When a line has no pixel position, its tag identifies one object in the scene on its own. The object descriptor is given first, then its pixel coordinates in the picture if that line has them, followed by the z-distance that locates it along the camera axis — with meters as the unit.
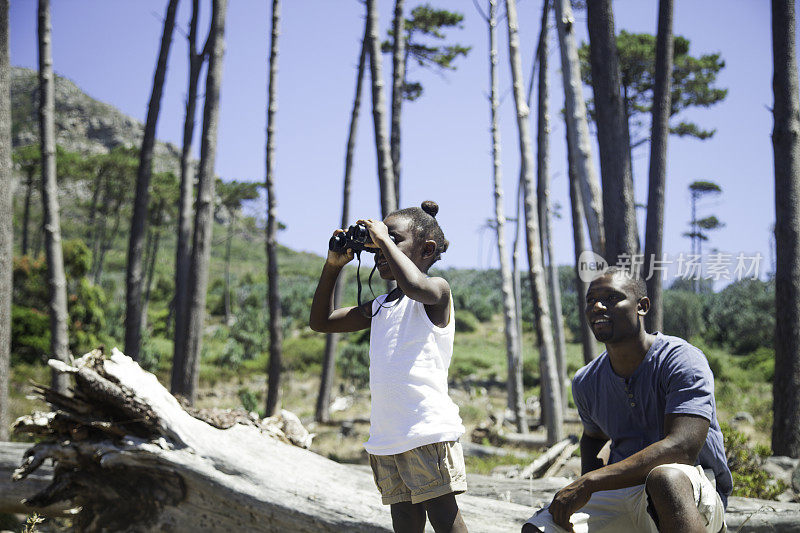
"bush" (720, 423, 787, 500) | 4.84
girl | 2.34
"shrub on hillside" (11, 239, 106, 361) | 13.45
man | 2.27
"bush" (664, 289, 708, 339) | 20.48
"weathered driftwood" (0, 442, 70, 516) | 4.65
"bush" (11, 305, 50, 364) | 13.27
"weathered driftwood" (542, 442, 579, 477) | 6.13
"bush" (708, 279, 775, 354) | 17.48
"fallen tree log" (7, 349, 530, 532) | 3.51
